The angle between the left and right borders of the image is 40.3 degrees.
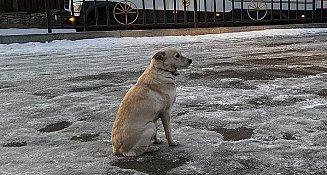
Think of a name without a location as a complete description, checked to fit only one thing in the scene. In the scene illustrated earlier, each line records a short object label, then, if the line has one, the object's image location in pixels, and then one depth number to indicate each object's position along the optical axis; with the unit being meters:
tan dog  3.19
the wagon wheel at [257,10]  15.74
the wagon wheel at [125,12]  14.34
